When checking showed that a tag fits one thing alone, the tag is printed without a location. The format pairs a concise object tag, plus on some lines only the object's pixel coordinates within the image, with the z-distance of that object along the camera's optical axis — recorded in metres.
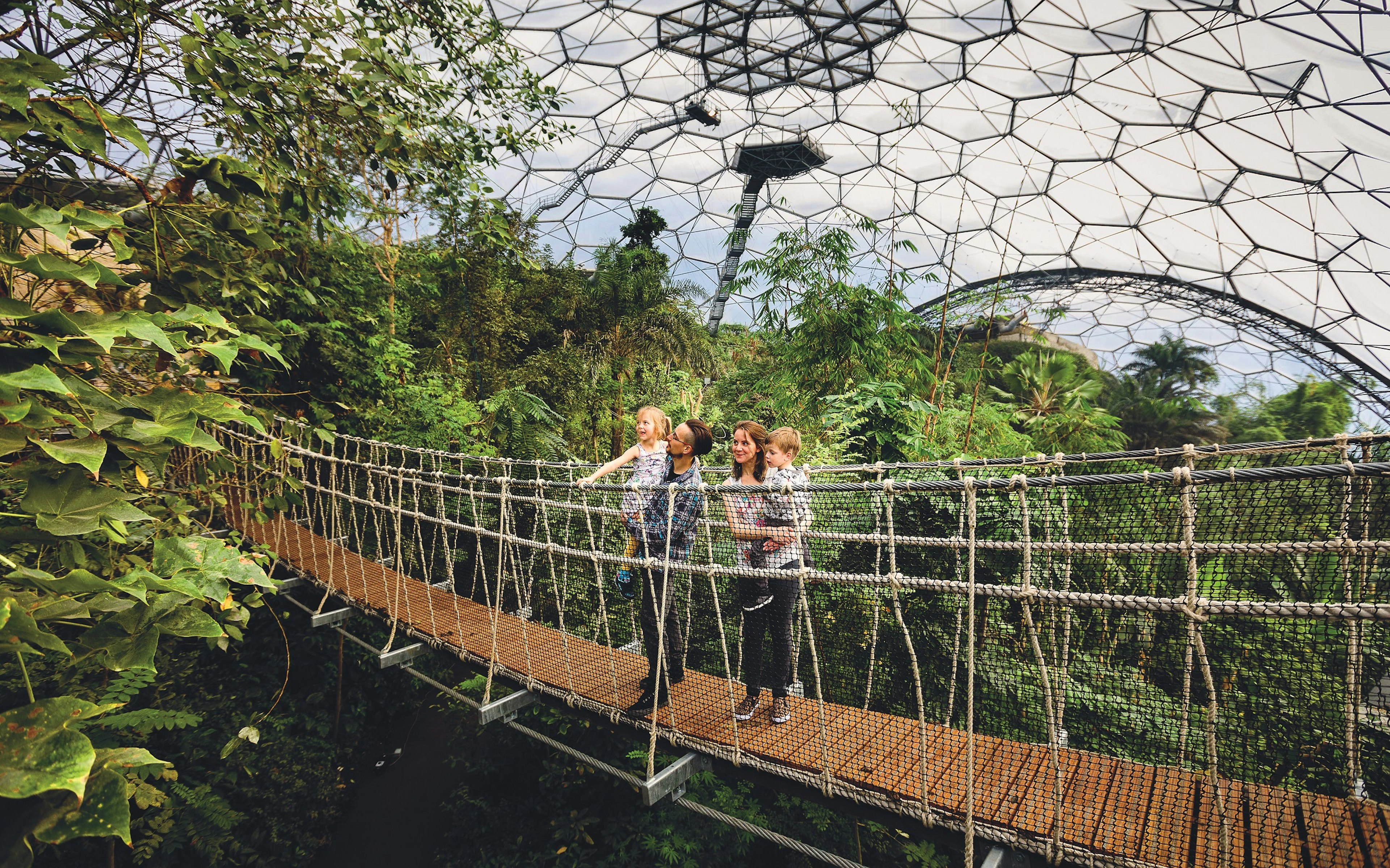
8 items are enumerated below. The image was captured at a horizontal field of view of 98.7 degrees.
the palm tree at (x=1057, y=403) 7.37
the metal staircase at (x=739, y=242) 15.74
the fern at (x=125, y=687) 3.12
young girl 2.45
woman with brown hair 2.07
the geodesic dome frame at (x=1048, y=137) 9.70
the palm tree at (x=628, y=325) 8.15
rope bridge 1.40
